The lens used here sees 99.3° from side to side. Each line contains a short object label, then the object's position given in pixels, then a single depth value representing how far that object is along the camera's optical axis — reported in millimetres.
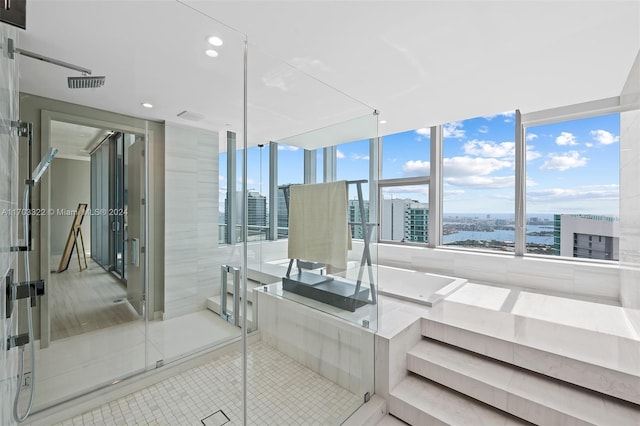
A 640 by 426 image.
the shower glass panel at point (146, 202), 1673
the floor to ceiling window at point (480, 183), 3596
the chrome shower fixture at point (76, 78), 1639
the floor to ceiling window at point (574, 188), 2980
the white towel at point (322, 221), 2072
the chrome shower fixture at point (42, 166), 1743
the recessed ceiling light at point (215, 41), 1631
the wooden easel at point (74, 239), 1899
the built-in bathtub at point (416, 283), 2843
